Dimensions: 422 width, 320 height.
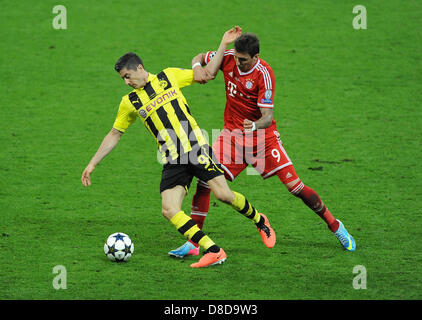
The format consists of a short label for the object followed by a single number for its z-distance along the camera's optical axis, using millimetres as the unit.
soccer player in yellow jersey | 14016
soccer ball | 14255
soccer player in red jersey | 14656
